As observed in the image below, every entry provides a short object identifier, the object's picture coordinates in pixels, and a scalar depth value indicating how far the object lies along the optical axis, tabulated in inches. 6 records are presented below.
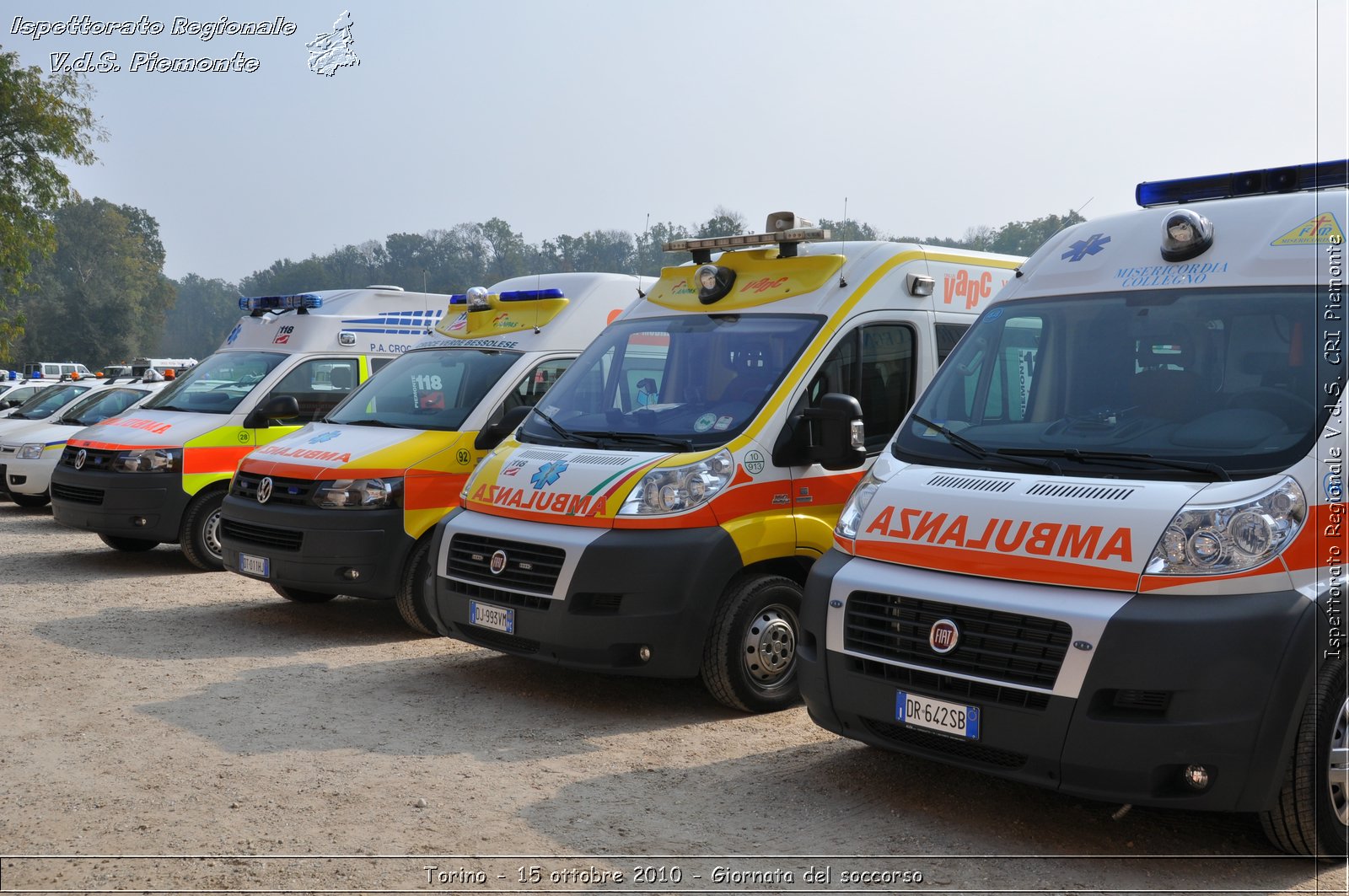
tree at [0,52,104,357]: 1202.6
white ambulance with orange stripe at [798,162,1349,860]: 168.9
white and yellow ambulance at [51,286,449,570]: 434.0
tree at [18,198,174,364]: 3157.0
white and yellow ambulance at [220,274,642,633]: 332.8
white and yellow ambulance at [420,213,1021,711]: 252.1
